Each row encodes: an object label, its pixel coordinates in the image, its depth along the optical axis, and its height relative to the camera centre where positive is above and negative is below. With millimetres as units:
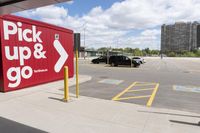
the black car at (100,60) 24127 -289
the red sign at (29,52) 5951 +321
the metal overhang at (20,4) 4140 +1730
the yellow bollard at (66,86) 5017 -1036
